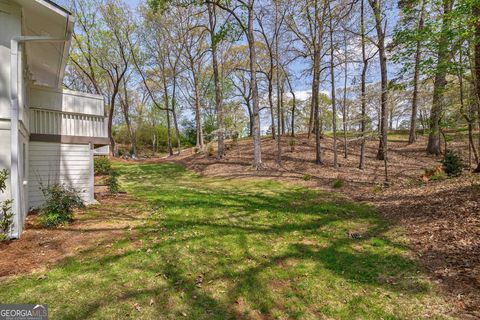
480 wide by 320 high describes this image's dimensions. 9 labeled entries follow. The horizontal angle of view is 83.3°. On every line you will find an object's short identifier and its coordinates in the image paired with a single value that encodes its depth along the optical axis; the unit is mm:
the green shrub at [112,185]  9912
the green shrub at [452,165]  9781
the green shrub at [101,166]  15419
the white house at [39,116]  5285
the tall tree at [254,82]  13617
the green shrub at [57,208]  5996
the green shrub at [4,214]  5020
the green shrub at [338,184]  10227
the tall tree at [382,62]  10680
